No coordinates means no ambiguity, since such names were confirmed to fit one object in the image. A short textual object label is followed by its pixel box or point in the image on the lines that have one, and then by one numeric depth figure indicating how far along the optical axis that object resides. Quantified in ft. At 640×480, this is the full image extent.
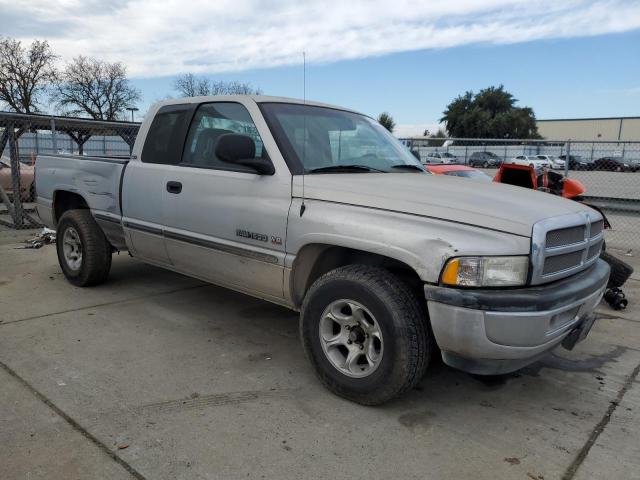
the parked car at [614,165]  41.41
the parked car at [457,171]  32.71
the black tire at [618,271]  16.35
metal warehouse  239.91
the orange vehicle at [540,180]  18.57
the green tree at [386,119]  201.11
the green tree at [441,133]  283.30
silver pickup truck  8.77
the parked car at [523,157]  73.91
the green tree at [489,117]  241.55
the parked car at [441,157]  58.38
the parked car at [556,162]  44.45
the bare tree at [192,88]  128.99
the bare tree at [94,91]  139.13
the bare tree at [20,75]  125.90
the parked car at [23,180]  37.76
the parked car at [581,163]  43.58
